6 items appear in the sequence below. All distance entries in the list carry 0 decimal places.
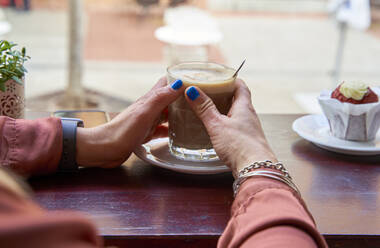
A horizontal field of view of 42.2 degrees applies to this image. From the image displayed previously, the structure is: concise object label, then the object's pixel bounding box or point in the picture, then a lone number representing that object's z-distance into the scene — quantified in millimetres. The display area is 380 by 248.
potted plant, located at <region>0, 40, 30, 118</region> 1019
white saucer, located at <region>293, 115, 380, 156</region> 1096
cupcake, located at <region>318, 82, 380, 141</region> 1122
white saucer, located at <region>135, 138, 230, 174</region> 943
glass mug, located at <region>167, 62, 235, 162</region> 961
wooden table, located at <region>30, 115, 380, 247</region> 790
